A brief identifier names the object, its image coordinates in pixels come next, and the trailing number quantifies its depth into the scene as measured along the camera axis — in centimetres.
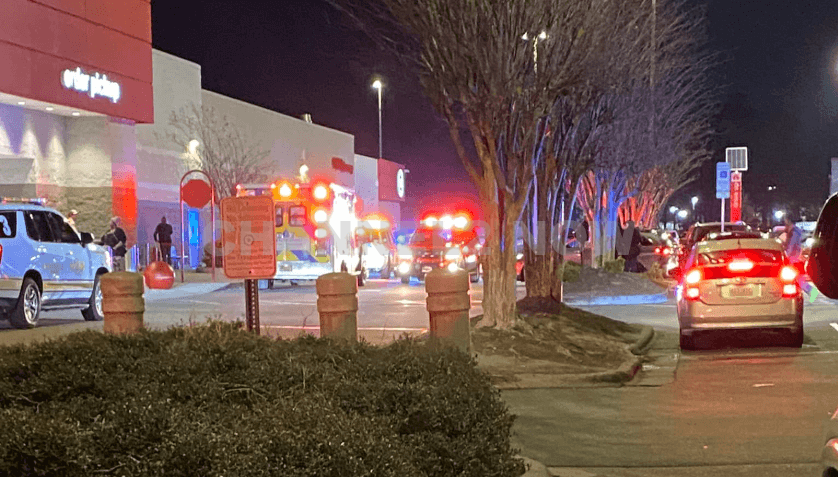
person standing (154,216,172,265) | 2994
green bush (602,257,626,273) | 2795
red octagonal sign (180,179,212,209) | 2651
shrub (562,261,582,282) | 2380
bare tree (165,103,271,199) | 3988
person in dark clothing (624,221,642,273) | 3419
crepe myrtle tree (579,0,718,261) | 2520
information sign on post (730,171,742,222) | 3772
